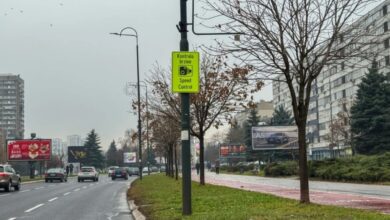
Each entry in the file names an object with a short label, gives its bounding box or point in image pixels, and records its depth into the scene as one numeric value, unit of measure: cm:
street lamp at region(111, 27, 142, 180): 4057
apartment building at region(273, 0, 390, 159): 8994
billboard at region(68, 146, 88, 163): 11256
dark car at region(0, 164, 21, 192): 3542
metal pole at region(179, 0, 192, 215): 1339
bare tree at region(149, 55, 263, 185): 2805
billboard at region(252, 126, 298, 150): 6712
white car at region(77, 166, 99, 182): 6169
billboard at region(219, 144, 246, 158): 9625
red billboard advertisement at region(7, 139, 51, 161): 7656
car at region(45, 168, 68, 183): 6100
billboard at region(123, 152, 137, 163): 13199
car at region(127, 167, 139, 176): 9891
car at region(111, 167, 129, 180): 6825
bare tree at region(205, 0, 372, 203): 1435
